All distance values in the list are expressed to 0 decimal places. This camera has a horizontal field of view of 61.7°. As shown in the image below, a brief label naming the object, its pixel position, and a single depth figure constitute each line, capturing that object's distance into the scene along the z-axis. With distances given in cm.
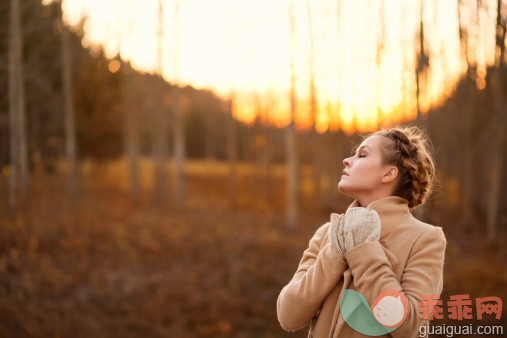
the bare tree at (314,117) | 1575
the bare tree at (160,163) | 2034
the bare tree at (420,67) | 580
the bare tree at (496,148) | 1330
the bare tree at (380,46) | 973
